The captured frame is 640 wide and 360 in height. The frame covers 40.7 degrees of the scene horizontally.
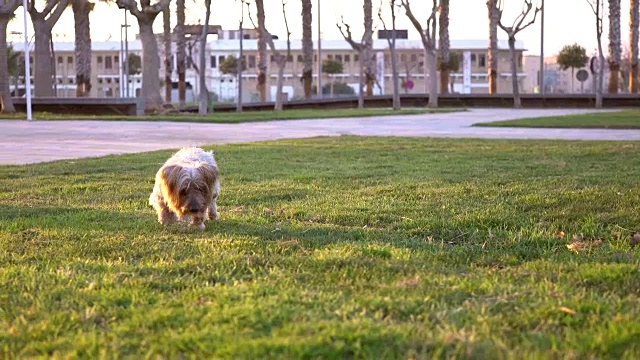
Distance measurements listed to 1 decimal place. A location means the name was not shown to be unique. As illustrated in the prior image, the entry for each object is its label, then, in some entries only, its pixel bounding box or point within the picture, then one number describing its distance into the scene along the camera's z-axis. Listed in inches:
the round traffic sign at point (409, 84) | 2760.8
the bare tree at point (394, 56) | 1775.1
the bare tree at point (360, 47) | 1953.7
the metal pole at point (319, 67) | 2256.4
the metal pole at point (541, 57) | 2144.7
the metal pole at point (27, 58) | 1186.8
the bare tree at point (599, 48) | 1907.0
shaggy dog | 248.1
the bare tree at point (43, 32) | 1446.9
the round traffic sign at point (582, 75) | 2112.5
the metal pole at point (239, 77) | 1769.7
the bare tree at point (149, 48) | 1277.1
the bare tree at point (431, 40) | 1696.6
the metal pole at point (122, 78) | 2471.3
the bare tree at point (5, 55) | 1325.0
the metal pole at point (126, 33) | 2178.9
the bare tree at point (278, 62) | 1782.7
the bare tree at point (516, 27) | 1892.2
